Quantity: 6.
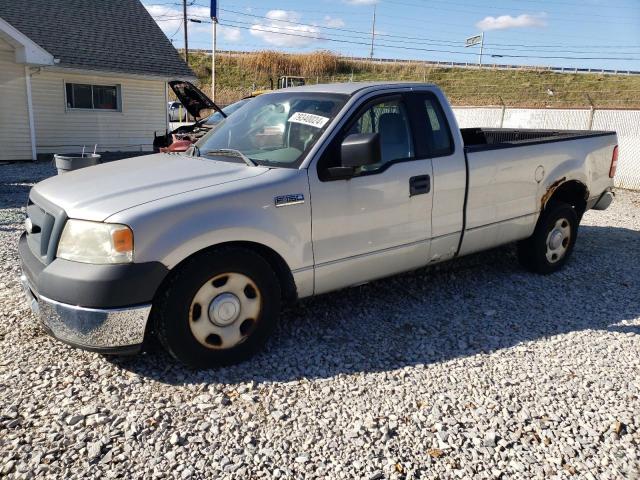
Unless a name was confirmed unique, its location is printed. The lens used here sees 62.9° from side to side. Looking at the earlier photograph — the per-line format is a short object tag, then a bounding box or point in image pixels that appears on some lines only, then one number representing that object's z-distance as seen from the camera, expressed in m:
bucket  6.58
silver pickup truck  3.01
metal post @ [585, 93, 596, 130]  16.48
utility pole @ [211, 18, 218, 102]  26.04
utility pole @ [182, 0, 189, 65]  37.86
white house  14.20
